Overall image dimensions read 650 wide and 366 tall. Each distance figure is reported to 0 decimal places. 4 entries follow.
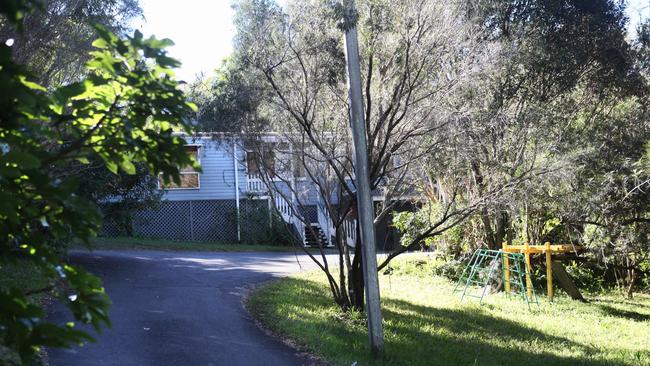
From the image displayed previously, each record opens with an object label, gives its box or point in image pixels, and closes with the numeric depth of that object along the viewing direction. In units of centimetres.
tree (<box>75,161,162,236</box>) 1772
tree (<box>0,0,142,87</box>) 1005
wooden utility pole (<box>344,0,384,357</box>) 852
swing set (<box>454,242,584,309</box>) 1444
